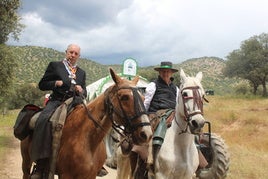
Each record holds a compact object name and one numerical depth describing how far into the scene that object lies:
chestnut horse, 3.04
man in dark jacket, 3.59
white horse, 3.96
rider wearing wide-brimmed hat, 4.99
